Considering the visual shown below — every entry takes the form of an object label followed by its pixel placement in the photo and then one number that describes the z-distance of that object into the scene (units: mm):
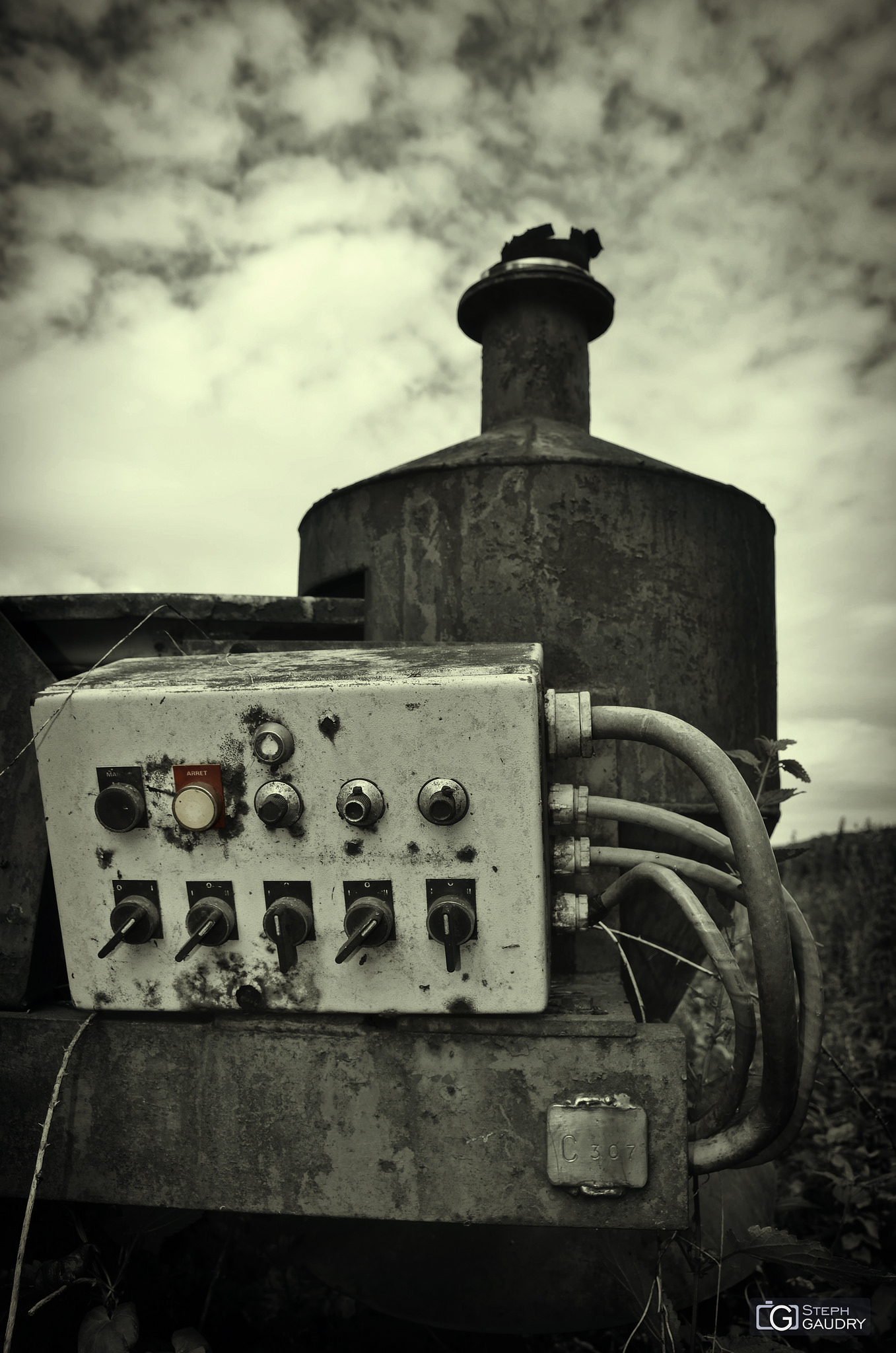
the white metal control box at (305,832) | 1164
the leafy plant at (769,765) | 1777
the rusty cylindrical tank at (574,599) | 1696
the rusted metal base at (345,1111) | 1196
